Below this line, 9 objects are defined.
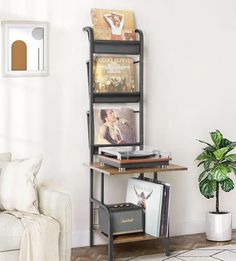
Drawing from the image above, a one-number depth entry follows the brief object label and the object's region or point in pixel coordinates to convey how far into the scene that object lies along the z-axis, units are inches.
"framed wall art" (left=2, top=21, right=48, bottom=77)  170.2
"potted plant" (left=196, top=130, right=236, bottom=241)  182.9
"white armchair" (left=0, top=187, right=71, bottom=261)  136.1
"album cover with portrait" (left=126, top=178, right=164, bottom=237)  169.0
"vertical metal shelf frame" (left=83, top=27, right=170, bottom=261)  175.2
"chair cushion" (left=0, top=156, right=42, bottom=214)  145.3
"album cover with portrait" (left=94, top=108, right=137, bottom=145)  180.4
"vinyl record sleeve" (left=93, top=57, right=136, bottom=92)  179.0
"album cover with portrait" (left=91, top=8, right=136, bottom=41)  178.1
